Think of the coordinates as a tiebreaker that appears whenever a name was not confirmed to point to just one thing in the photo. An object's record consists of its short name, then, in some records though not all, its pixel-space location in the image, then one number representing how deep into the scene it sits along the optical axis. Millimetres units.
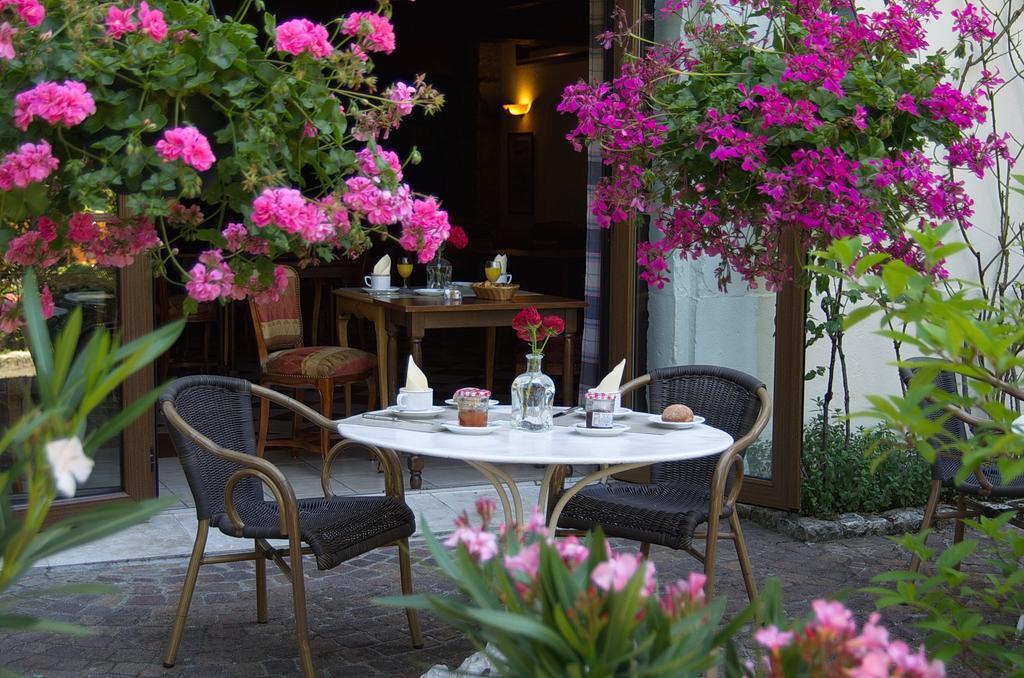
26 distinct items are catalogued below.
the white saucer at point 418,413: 3660
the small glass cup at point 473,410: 3434
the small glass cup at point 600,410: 3506
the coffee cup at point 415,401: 3697
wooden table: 5992
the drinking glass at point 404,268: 6785
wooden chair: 6258
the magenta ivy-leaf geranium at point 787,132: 3148
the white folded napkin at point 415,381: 3717
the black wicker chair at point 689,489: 3633
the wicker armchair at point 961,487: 4250
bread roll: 3625
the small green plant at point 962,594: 1820
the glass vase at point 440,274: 6691
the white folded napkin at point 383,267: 6758
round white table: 3107
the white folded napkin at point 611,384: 3645
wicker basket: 6293
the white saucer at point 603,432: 3422
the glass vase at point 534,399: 3498
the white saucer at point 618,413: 3793
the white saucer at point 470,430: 3387
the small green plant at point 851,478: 5348
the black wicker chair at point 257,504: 3383
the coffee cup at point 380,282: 6688
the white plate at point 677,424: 3576
